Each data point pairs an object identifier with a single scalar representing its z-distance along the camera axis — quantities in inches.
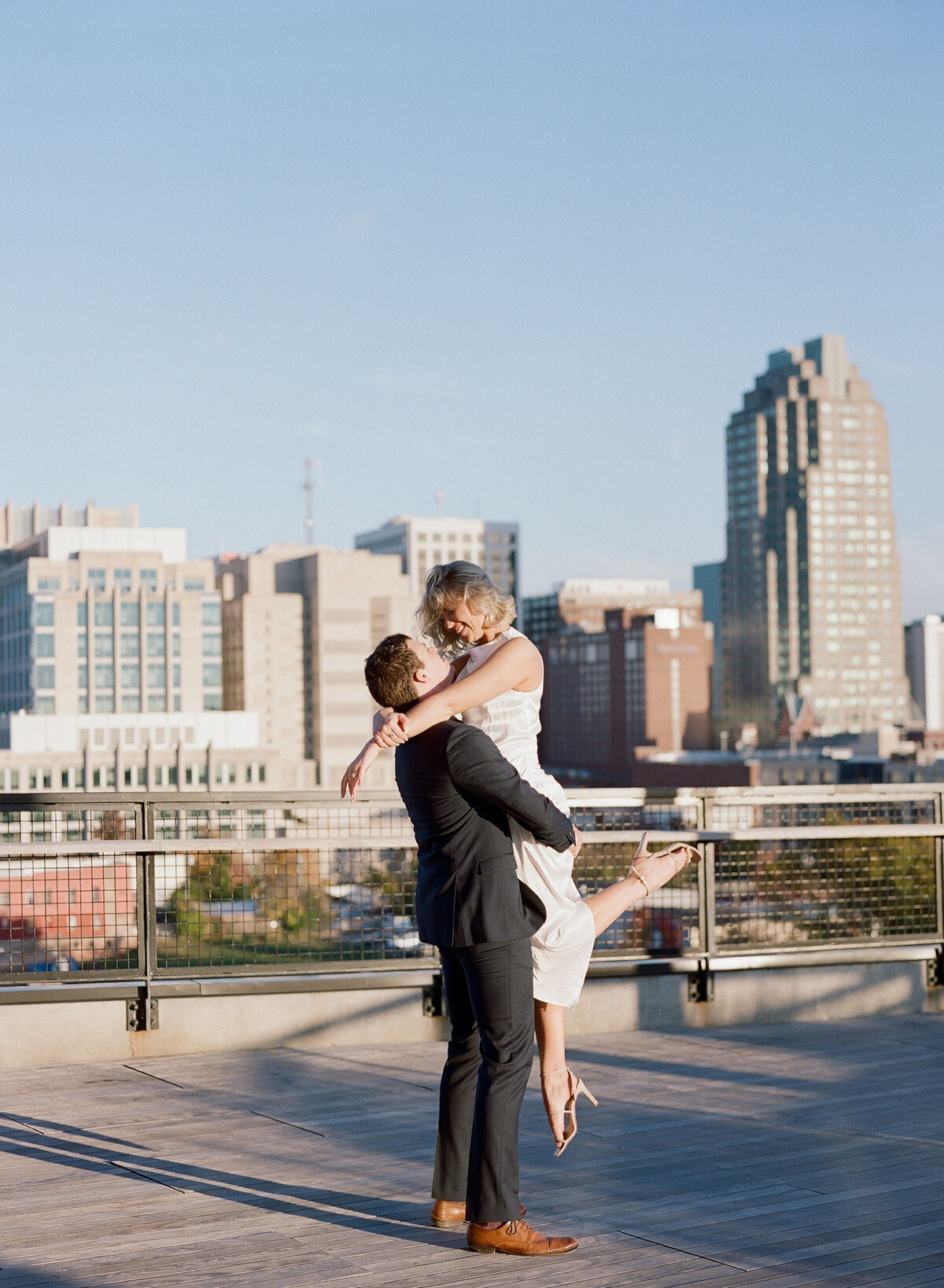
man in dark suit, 162.7
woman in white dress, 169.9
